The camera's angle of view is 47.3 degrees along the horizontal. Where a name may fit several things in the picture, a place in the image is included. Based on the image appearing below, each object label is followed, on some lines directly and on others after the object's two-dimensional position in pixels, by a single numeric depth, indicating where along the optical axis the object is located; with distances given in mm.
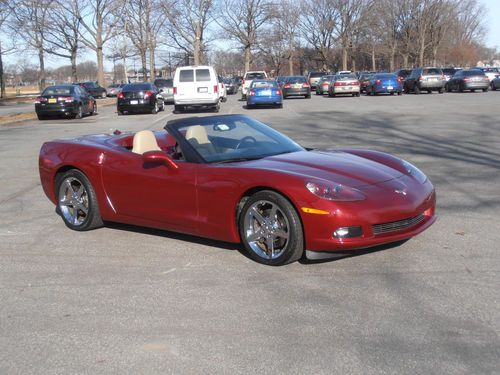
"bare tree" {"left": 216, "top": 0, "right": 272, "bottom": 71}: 70188
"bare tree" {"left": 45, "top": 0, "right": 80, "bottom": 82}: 47938
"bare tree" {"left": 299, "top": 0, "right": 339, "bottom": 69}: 75438
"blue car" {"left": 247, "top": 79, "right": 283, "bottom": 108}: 26484
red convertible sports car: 4648
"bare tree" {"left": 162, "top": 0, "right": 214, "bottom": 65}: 62406
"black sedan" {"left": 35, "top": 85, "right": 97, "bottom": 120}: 24219
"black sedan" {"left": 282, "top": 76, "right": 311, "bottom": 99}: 35750
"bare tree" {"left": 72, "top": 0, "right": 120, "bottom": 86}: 48094
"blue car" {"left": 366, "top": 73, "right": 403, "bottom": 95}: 34812
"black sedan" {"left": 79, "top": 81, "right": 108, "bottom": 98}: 54309
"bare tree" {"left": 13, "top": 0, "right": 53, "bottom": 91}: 42438
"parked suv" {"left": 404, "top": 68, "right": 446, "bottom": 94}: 35000
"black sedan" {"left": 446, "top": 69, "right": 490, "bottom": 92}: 34969
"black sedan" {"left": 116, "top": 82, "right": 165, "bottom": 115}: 26406
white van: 25344
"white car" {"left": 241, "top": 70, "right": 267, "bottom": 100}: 39716
